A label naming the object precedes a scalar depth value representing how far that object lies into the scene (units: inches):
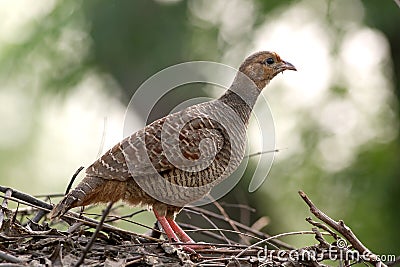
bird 244.4
